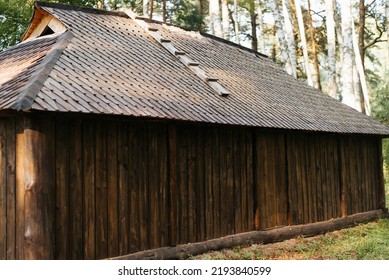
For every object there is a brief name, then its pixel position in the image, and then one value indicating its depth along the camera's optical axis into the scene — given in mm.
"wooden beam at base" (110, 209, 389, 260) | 15688
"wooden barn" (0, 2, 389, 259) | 13135
